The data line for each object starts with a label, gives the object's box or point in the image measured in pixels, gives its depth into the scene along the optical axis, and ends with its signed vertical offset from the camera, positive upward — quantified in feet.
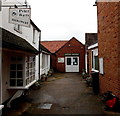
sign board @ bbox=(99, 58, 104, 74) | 28.46 -1.08
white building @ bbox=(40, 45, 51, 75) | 51.83 -0.86
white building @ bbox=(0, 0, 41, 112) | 22.84 -1.30
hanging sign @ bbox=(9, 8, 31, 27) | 19.54 +5.33
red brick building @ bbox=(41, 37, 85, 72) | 77.92 +1.36
